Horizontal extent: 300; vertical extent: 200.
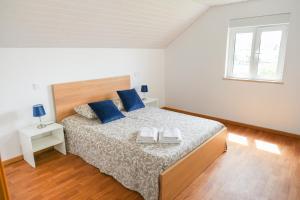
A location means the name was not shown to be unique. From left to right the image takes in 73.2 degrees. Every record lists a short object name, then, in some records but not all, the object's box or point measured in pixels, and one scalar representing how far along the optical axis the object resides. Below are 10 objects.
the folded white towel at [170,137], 2.22
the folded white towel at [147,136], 2.21
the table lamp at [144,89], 4.11
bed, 1.95
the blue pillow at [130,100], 3.46
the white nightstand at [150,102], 4.10
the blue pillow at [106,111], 2.89
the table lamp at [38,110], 2.63
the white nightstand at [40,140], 2.58
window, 3.38
